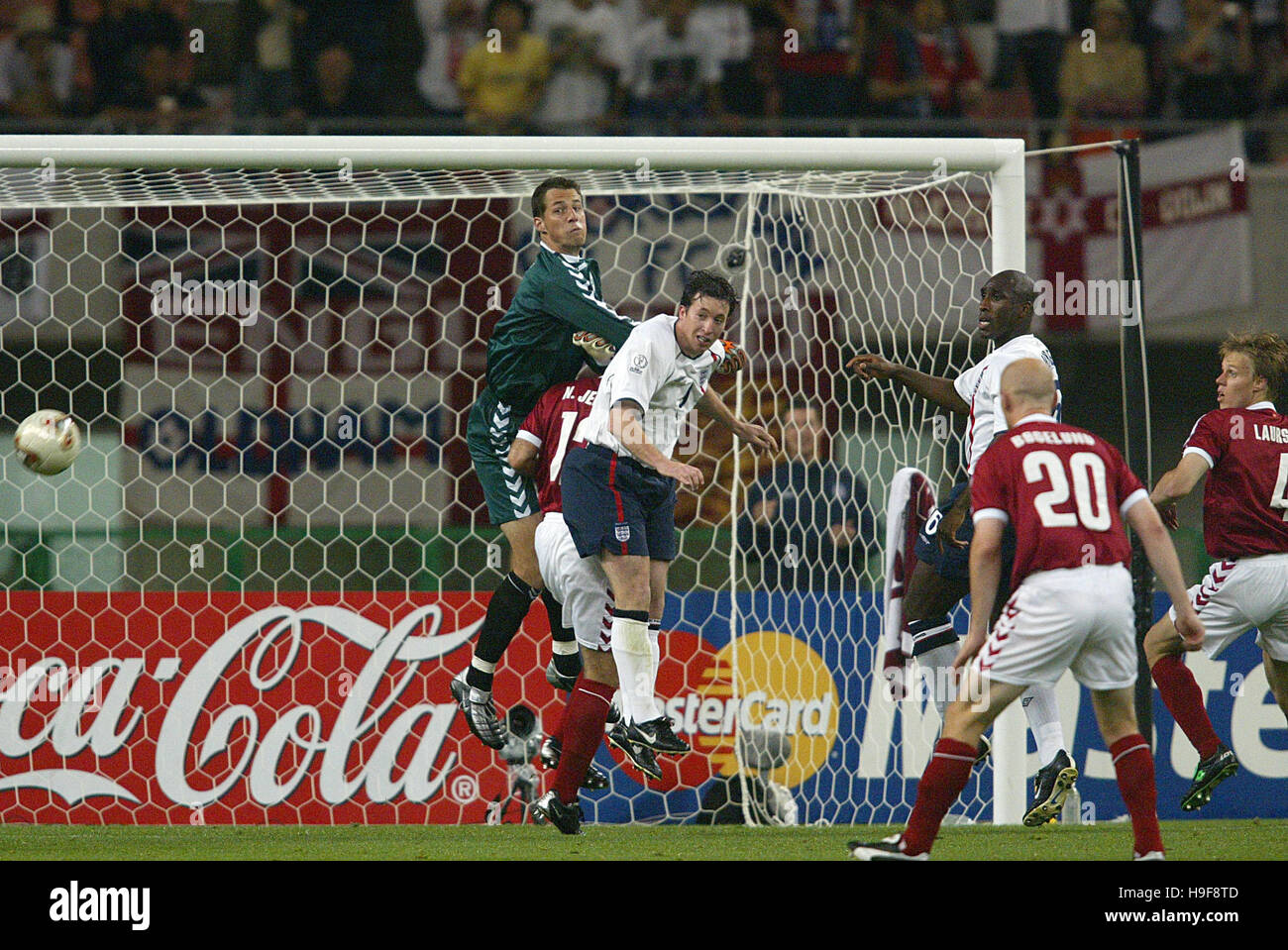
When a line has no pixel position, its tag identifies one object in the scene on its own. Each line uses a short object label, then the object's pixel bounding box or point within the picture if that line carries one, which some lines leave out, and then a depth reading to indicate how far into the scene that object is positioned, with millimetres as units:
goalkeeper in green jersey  11211
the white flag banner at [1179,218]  19172
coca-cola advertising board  13516
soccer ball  10562
